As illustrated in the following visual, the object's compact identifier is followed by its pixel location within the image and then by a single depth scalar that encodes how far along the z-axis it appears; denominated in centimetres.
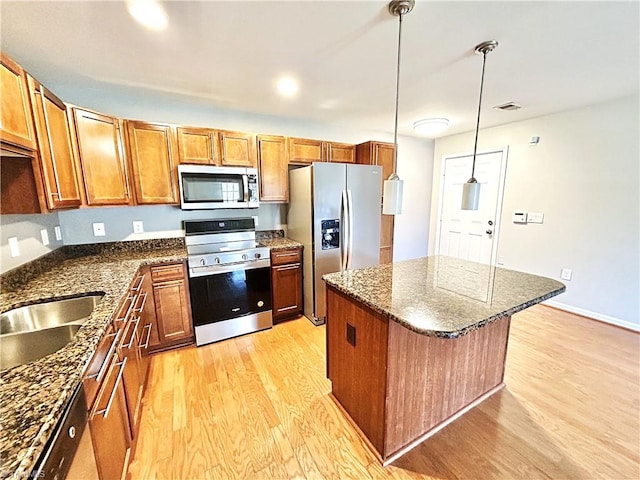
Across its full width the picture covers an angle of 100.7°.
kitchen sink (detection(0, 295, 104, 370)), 117
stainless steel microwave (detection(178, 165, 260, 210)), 249
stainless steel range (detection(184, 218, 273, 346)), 249
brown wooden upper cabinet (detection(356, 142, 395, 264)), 340
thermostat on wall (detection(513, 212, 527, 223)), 348
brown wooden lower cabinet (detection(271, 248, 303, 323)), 288
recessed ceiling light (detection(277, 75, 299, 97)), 222
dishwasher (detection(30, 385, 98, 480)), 66
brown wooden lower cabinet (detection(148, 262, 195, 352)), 231
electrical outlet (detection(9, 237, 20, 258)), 164
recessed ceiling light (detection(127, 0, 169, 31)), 134
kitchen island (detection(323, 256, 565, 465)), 128
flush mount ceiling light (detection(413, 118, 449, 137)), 320
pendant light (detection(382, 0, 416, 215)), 160
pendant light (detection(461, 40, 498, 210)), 173
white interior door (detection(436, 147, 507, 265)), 377
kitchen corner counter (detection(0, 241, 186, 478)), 62
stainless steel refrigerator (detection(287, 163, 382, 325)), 278
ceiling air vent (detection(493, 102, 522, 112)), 283
